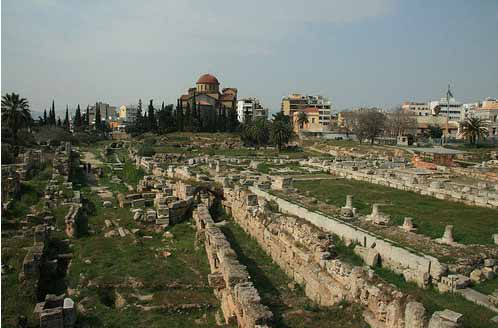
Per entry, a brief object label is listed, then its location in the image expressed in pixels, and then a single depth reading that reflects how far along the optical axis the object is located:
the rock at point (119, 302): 9.93
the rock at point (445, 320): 6.84
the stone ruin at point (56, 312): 8.32
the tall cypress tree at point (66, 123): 76.66
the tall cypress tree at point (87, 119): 92.57
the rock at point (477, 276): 10.55
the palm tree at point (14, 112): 44.06
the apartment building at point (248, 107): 118.40
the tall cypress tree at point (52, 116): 77.96
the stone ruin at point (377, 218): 15.00
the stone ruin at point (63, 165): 30.89
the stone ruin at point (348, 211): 16.27
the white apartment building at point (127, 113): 159.36
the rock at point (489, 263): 11.23
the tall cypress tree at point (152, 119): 76.69
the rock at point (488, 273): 10.66
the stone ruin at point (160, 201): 18.45
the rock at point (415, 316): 7.23
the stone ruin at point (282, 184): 22.48
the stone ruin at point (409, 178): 20.42
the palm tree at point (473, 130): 50.38
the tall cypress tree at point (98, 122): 89.19
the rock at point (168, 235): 16.72
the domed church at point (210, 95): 94.50
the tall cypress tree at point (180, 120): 72.62
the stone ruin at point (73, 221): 15.92
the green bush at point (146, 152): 47.76
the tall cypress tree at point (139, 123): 80.31
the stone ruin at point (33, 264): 10.74
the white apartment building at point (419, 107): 118.62
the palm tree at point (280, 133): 52.78
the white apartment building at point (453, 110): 106.31
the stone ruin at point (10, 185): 21.17
